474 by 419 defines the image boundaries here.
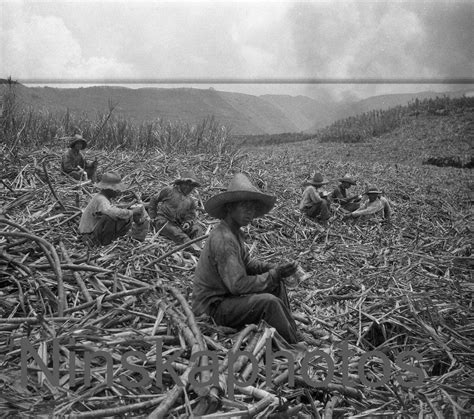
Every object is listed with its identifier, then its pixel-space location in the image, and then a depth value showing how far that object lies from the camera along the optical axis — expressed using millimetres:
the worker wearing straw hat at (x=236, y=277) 2877
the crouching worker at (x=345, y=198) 8469
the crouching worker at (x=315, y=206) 7617
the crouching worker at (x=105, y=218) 4824
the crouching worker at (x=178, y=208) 6094
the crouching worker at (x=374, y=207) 7785
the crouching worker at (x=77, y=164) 7434
